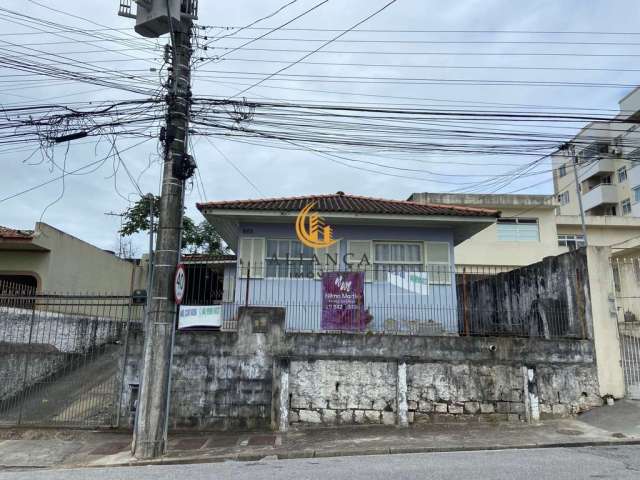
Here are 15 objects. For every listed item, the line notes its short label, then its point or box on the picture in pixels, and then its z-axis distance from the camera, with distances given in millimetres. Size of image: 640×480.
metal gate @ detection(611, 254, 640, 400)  9789
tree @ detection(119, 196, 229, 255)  25188
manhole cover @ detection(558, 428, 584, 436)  8327
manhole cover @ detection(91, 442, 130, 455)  7711
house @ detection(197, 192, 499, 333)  12359
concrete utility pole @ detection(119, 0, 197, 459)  7477
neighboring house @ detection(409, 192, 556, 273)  23250
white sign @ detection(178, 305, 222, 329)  8598
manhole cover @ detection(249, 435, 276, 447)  8078
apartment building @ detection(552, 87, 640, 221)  33219
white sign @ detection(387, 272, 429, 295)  12922
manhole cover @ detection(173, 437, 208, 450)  7957
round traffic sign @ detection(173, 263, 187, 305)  7820
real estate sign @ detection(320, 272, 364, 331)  11625
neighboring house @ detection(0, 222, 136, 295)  14477
